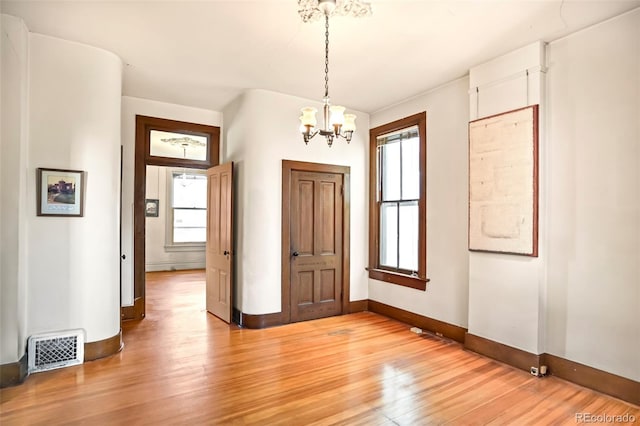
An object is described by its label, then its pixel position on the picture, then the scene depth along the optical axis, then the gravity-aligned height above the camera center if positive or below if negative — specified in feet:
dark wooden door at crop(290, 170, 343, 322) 16.49 -1.44
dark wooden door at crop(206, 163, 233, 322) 16.01 -1.29
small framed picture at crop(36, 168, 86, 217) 10.94 +0.72
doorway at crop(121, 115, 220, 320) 16.52 +2.61
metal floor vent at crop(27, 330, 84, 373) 10.77 -4.29
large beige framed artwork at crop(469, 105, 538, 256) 11.13 +1.13
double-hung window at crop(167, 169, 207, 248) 32.71 +0.54
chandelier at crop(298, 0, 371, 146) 8.96 +3.03
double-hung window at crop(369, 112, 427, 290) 15.72 +0.62
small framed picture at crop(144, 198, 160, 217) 31.78 +0.69
